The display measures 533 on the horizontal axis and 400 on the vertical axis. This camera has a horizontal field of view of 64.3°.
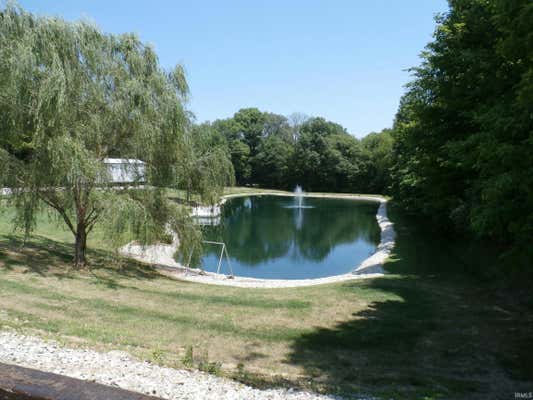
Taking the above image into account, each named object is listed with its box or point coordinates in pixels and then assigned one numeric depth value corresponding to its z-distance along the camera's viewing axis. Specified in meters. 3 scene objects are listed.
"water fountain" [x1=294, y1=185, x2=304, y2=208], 58.87
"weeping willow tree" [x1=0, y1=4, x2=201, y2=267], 10.70
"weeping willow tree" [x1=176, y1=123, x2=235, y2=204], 13.53
